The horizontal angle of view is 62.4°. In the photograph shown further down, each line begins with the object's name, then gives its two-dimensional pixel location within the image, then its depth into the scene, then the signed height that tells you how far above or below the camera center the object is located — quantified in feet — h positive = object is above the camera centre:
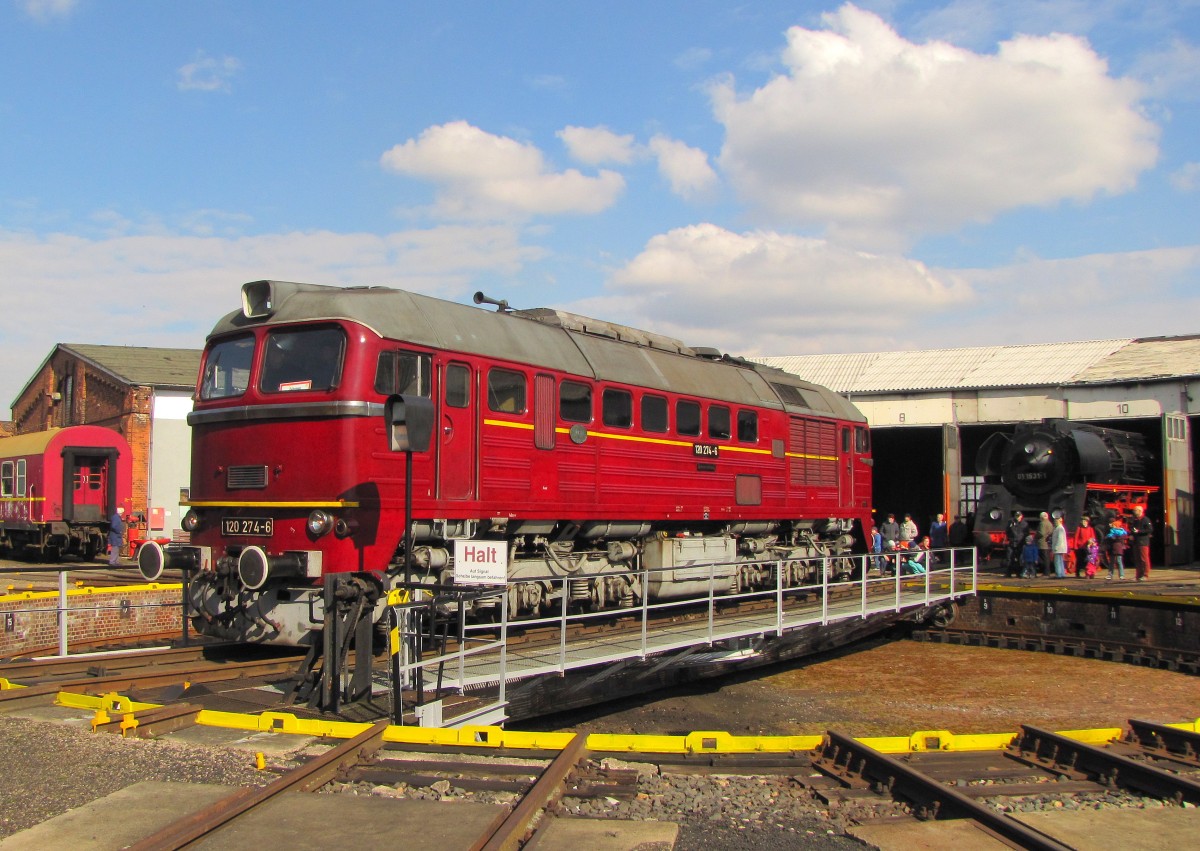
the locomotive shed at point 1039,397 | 94.43 +9.67
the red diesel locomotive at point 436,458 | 35.01 +1.30
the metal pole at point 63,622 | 40.83 -5.43
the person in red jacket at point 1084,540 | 81.15 -4.21
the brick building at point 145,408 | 112.37 +9.68
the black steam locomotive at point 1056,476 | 85.61 +1.21
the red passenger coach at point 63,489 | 95.40 +0.08
